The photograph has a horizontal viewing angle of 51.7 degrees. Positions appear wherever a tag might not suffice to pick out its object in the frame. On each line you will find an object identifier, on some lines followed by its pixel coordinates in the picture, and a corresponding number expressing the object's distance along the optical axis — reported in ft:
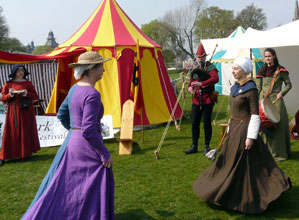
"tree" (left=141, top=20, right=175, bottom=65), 190.19
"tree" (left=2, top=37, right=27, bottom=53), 154.28
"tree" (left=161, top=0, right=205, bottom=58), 154.10
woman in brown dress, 10.10
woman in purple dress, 7.45
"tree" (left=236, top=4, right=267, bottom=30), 144.55
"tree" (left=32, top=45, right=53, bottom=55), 228.63
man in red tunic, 16.10
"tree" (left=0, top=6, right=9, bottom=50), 148.61
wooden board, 18.65
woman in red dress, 16.99
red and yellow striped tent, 24.17
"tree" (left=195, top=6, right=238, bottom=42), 141.59
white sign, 21.03
